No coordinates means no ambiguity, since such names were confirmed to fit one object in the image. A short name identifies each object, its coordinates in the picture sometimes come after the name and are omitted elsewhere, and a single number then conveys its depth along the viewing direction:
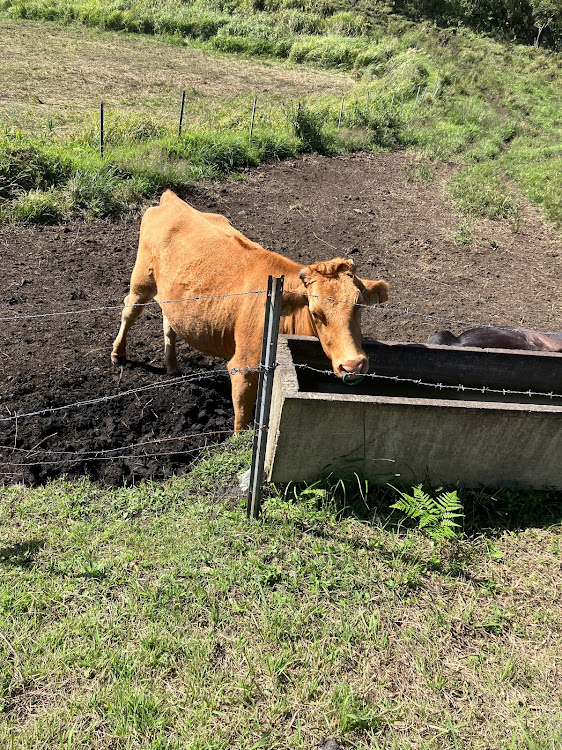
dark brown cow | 5.57
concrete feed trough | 3.59
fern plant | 3.53
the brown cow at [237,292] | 3.99
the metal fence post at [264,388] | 3.06
